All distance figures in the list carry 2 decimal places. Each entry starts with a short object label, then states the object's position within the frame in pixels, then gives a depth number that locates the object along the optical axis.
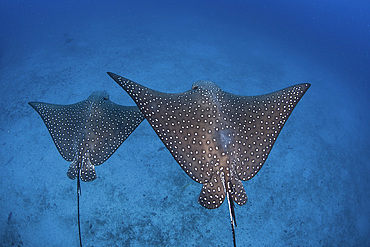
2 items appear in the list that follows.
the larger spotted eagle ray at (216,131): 2.55
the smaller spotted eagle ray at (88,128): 3.10
